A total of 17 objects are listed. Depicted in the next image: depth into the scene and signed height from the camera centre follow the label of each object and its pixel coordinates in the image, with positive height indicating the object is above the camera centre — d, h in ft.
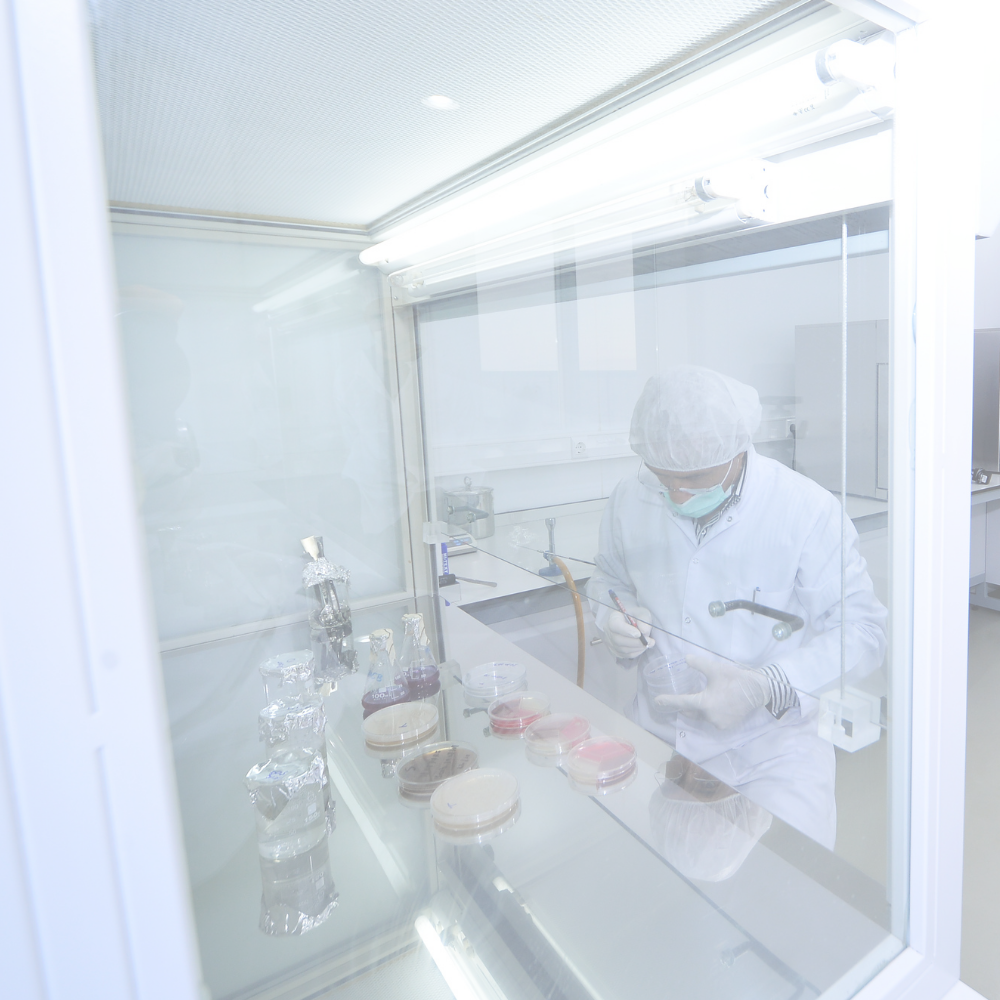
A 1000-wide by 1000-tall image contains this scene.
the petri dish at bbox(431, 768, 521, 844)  2.59 -1.53
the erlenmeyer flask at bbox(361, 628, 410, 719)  3.55 -1.36
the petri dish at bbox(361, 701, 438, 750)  3.23 -1.48
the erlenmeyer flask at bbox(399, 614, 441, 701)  3.75 -1.35
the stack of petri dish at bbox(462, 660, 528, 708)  3.73 -1.50
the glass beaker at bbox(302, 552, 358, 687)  3.72 -1.12
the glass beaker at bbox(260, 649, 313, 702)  3.03 -1.13
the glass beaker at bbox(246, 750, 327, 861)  2.41 -1.37
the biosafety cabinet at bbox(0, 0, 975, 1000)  1.06 -0.21
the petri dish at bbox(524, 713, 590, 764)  3.10 -1.52
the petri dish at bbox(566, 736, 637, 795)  2.87 -1.54
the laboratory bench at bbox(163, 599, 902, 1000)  2.01 -1.63
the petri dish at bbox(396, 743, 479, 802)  2.87 -1.53
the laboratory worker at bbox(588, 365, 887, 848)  3.01 -0.94
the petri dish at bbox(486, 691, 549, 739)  3.35 -1.51
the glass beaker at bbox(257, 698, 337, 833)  2.69 -1.21
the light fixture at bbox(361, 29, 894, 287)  2.14 +1.04
